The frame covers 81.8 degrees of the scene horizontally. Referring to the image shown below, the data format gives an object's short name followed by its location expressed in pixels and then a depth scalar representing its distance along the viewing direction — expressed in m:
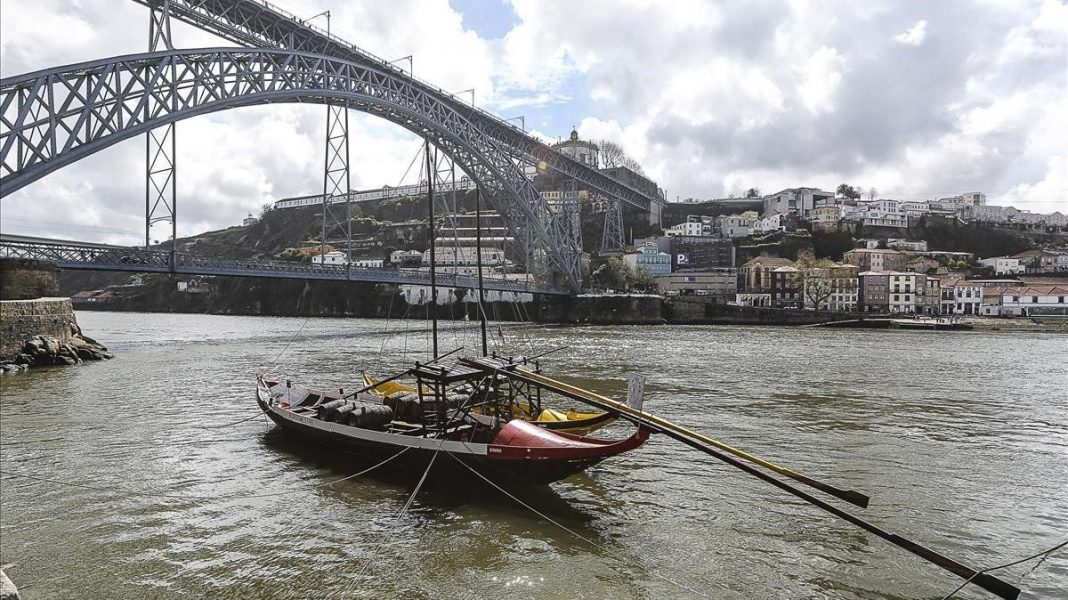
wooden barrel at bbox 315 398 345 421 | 12.18
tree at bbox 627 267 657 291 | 78.38
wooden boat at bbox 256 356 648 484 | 9.16
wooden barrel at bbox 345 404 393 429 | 11.34
